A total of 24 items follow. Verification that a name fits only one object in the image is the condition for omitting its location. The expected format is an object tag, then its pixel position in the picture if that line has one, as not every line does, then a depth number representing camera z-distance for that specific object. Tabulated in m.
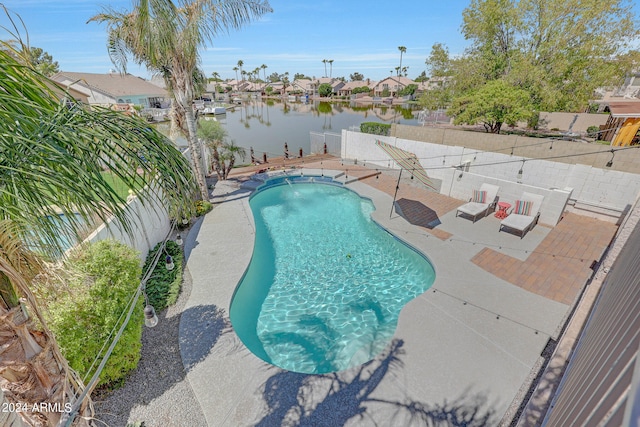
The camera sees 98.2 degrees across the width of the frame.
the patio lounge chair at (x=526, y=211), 10.55
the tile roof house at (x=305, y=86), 99.54
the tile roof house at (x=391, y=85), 81.50
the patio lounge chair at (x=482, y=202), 11.58
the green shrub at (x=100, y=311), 4.65
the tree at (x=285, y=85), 107.92
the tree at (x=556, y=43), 15.93
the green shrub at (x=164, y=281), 7.68
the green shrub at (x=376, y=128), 19.48
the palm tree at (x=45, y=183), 1.55
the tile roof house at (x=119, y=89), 35.10
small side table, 11.73
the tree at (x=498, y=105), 16.81
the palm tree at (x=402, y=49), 88.25
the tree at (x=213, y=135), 16.52
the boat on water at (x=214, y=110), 49.75
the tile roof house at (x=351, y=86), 90.91
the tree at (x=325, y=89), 92.25
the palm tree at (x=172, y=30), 9.21
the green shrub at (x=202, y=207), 12.89
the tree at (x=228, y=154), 17.29
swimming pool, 7.25
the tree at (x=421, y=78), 84.96
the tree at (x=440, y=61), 23.09
